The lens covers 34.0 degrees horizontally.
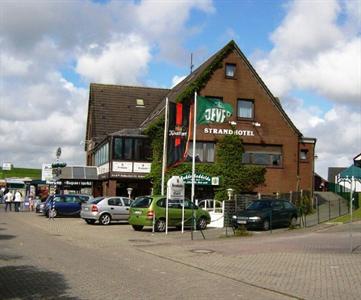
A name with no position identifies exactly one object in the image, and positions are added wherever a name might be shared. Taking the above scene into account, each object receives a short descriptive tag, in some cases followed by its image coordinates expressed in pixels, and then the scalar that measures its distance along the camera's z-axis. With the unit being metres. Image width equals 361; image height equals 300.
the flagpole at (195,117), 26.66
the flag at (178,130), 26.72
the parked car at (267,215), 25.52
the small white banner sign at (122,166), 41.12
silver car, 29.72
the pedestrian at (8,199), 46.31
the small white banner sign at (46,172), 55.50
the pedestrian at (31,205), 50.97
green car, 25.11
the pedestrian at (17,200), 46.62
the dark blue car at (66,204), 37.34
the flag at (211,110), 27.84
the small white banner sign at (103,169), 42.62
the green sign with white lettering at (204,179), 38.16
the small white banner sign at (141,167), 41.31
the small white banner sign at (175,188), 24.54
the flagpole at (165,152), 27.69
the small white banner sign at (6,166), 107.31
